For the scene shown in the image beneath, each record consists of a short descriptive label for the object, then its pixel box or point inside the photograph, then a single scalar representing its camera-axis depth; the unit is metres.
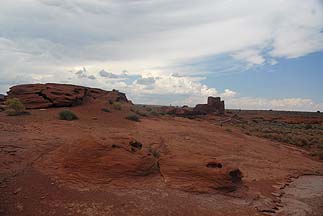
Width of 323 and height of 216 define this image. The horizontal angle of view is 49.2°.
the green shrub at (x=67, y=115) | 22.34
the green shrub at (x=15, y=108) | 21.88
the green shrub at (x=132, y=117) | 27.80
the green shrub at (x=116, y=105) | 31.42
